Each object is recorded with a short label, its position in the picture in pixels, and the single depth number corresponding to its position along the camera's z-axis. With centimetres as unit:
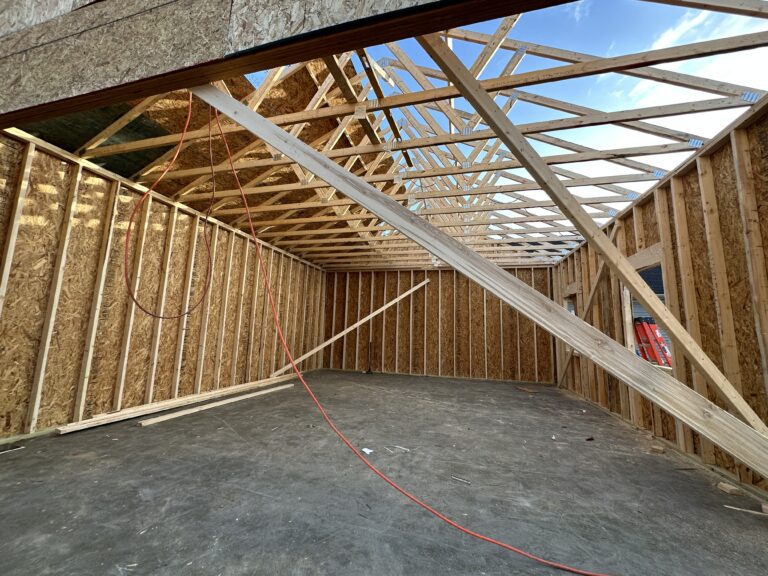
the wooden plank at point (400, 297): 989
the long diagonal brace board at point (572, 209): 183
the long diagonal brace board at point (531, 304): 139
